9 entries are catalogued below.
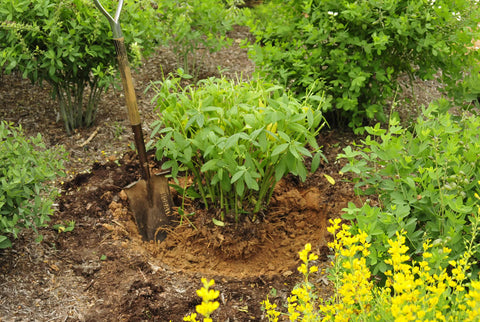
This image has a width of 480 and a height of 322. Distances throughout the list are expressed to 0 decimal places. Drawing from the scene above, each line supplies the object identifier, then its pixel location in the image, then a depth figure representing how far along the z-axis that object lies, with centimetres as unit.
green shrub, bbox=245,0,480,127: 342
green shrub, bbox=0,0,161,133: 329
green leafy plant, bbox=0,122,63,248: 250
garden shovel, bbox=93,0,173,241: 315
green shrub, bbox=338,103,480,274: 206
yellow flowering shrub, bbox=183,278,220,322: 122
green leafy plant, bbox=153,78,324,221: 260
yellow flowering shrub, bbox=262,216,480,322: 146
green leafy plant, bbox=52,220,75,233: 297
